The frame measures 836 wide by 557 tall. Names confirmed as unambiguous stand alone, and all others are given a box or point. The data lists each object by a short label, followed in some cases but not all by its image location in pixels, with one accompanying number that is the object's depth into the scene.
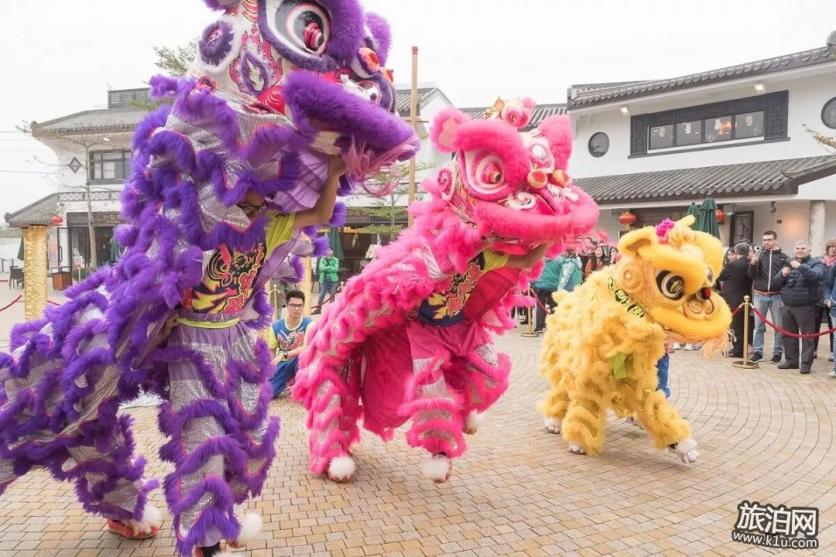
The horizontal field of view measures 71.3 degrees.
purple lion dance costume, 2.13
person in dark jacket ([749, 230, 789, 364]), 7.74
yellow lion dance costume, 3.68
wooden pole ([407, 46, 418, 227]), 9.93
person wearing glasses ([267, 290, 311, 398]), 5.76
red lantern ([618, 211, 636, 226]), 12.84
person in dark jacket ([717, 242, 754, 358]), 8.27
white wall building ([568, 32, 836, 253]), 11.31
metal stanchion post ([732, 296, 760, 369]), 7.48
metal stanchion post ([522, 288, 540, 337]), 10.25
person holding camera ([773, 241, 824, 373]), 7.22
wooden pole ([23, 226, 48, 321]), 4.96
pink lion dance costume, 2.81
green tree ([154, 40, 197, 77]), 14.18
